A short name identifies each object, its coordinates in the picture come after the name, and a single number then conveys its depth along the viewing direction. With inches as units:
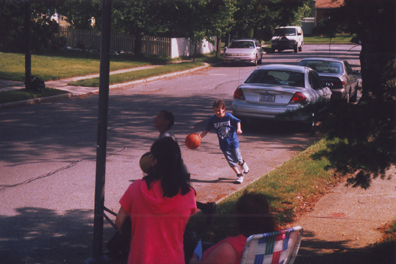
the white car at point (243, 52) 1231.5
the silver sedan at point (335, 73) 579.8
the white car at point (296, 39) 1599.4
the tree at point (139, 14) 1172.5
